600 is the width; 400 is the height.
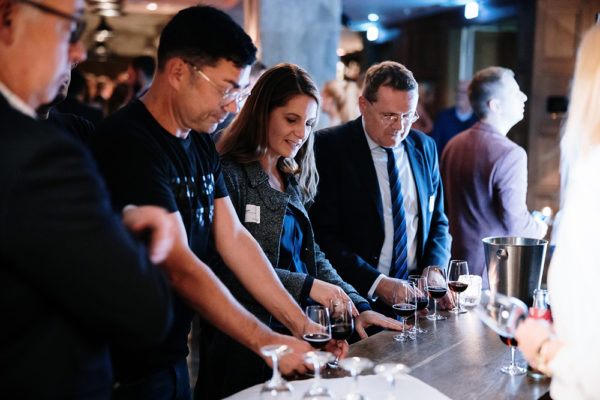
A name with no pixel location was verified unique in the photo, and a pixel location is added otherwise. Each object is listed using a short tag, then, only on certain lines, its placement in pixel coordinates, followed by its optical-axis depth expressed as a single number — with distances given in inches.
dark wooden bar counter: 65.4
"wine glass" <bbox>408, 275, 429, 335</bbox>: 83.6
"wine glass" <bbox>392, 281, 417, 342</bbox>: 80.4
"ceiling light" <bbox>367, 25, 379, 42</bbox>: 434.6
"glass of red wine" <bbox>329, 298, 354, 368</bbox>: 69.8
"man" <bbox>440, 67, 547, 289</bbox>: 135.5
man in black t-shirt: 62.9
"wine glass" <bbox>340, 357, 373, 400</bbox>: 52.8
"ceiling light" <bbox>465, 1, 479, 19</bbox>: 324.8
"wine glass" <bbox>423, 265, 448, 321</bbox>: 89.0
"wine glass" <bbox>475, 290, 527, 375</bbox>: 59.3
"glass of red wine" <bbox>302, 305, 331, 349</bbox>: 67.4
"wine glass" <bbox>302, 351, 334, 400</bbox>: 50.3
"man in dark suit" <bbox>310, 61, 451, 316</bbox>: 109.7
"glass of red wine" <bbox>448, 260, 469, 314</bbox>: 92.4
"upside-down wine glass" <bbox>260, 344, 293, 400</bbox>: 51.9
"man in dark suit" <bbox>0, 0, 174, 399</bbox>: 37.1
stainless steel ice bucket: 88.7
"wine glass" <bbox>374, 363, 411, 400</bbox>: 52.5
